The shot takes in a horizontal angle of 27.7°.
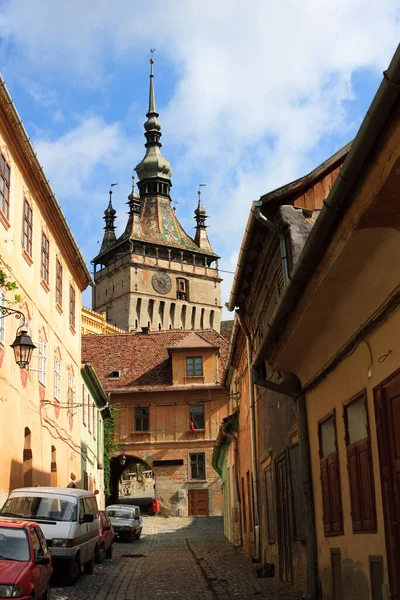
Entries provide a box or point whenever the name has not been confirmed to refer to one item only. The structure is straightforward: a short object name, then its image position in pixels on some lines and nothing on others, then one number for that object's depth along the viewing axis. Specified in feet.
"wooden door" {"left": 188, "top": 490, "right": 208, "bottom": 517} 152.66
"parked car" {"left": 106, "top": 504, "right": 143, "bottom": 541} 100.07
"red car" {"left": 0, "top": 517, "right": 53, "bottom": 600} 30.42
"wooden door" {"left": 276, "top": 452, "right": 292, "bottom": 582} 46.85
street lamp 47.73
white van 47.90
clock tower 341.62
